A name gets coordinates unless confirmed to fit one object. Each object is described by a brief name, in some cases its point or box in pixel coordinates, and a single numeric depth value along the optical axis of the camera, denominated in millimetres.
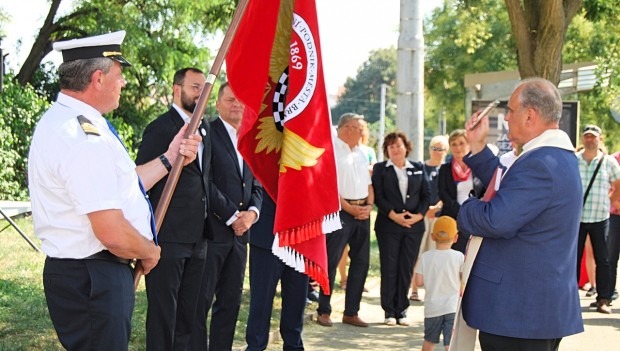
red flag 5926
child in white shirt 7930
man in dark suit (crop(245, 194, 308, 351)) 7883
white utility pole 12719
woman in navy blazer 10625
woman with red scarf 11086
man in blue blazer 5059
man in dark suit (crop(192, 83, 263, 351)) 6980
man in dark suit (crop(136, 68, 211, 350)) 6328
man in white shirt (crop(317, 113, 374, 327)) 10383
